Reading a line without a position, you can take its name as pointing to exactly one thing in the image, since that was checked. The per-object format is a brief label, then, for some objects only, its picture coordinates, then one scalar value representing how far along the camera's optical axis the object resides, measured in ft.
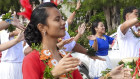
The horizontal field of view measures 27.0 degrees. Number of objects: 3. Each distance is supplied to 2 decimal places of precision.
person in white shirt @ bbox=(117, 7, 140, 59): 16.03
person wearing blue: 19.48
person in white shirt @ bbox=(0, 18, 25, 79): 15.53
